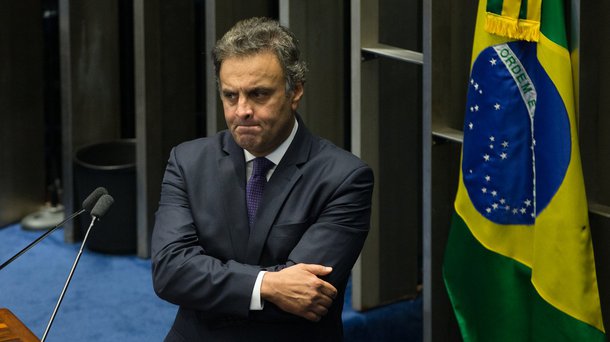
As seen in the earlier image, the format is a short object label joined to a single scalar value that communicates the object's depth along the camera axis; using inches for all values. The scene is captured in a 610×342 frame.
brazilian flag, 262.1
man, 215.3
